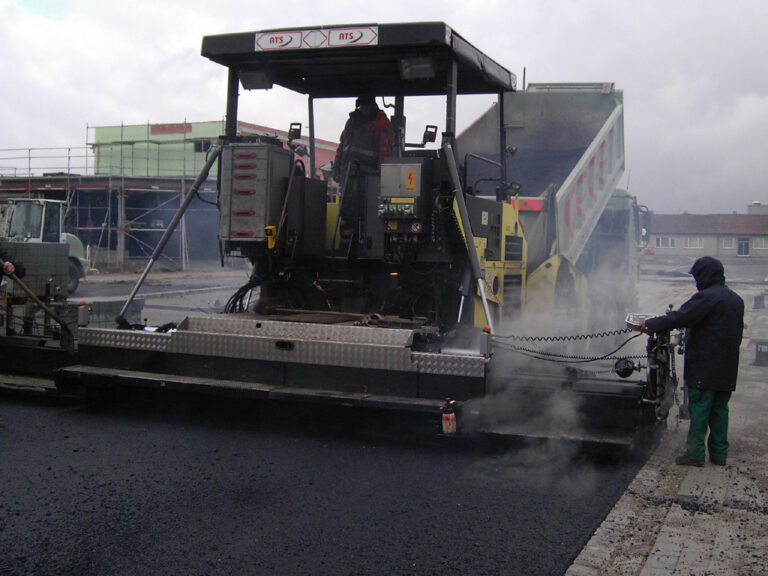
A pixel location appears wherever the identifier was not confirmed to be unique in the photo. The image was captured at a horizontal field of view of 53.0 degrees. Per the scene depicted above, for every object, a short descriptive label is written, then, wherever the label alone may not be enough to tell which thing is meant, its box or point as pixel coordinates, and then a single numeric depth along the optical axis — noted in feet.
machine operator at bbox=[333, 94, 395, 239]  20.77
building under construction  88.43
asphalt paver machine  16.98
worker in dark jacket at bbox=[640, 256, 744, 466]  16.46
